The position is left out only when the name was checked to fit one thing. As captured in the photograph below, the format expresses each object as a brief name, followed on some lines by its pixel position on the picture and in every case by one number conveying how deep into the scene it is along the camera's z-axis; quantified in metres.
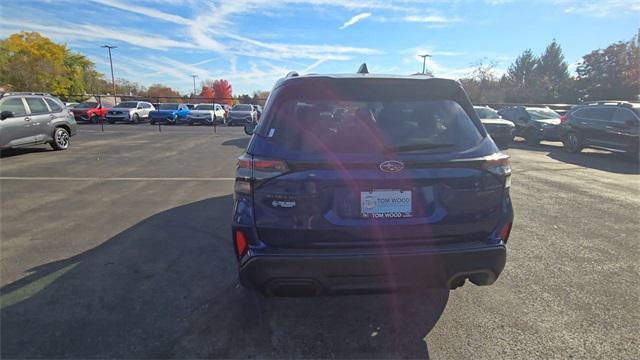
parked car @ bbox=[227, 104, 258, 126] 28.39
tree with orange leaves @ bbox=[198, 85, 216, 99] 103.75
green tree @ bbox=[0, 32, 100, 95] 51.00
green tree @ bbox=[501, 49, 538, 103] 56.15
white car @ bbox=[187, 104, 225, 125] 28.98
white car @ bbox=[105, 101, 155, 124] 28.09
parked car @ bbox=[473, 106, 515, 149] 13.61
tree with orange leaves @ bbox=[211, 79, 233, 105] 105.62
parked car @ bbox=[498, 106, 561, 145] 16.23
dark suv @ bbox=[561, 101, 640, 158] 11.32
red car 28.23
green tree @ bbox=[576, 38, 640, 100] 45.59
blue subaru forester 2.32
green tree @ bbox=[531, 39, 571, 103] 58.25
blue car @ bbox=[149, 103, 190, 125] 28.63
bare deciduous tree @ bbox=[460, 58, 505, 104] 53.84
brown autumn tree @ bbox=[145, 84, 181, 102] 86.38
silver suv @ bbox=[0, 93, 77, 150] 9.86
